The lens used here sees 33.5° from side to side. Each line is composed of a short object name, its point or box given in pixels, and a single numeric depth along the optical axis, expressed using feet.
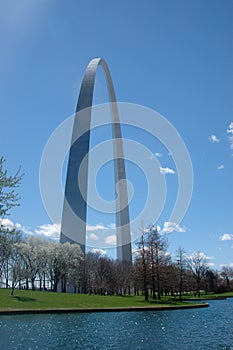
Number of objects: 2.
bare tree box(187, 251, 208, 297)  234.38
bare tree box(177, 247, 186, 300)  155.22
